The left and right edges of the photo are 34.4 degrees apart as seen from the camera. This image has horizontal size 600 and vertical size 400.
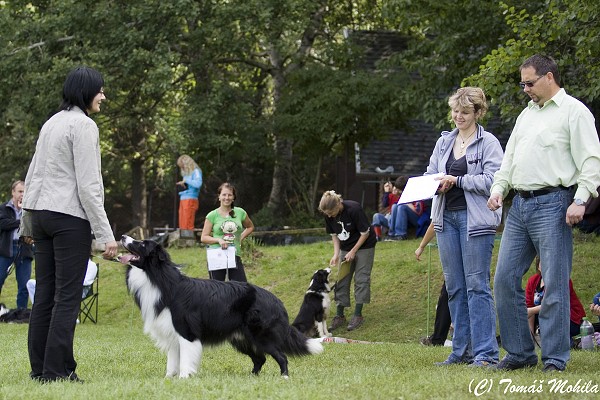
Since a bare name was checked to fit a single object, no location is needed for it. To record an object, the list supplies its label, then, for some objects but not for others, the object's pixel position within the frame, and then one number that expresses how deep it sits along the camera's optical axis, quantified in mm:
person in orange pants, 22812
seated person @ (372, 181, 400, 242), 20906
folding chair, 15812
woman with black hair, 6668
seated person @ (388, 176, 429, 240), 19688
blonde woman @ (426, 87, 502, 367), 7652
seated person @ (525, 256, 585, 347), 10789
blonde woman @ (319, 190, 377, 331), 13633
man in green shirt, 6898
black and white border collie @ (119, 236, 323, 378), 7559
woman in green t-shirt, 12109
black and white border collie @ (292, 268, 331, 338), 13250
